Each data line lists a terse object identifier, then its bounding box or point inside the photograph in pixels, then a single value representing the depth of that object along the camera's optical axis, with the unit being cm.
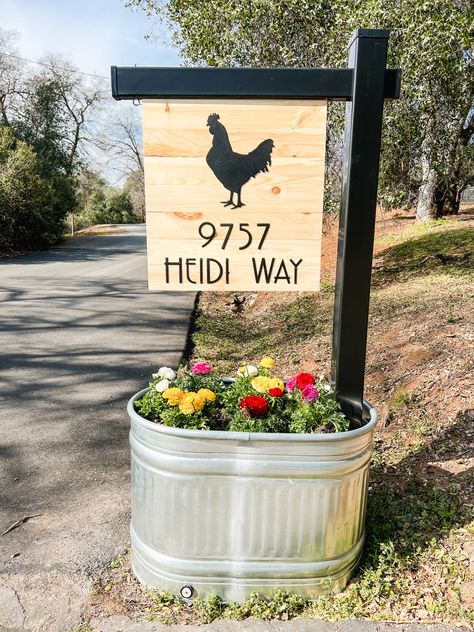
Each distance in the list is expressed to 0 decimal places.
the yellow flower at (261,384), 238
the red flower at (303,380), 237
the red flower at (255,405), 225
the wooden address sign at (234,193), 224
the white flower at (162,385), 237
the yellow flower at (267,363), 255
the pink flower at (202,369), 260
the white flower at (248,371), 257
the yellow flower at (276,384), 240
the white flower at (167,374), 249
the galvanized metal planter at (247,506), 206
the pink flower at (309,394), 230
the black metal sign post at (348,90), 216
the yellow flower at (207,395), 234
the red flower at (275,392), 233
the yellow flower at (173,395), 224
